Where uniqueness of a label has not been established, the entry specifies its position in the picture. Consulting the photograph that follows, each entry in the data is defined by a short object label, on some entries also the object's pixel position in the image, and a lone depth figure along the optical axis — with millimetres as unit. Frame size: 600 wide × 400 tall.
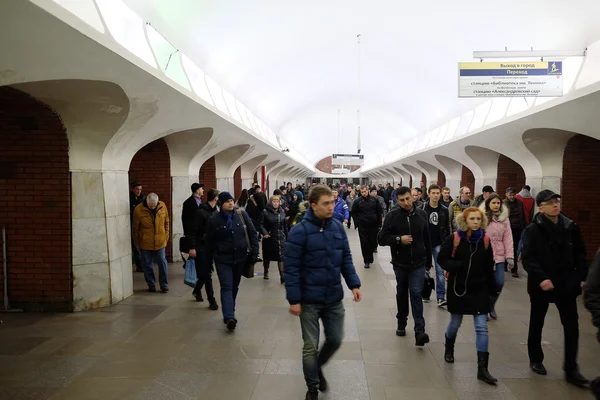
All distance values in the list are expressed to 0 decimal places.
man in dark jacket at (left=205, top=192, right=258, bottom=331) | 5434
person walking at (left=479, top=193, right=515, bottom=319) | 5211
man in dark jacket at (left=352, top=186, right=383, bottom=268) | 9719
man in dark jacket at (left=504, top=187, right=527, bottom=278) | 8562
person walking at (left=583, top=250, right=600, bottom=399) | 2607
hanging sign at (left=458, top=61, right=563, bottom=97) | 7673
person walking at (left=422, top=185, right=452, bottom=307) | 6320
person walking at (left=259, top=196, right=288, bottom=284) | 8148
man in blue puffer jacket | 3459
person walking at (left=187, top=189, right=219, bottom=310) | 6359
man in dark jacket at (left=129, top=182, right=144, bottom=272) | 8375
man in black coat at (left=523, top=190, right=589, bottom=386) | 3967
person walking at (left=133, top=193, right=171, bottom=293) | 7422
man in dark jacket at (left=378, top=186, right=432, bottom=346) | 4879
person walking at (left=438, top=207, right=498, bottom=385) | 4043
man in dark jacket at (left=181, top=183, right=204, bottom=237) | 7516
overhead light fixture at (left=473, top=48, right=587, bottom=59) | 7590
